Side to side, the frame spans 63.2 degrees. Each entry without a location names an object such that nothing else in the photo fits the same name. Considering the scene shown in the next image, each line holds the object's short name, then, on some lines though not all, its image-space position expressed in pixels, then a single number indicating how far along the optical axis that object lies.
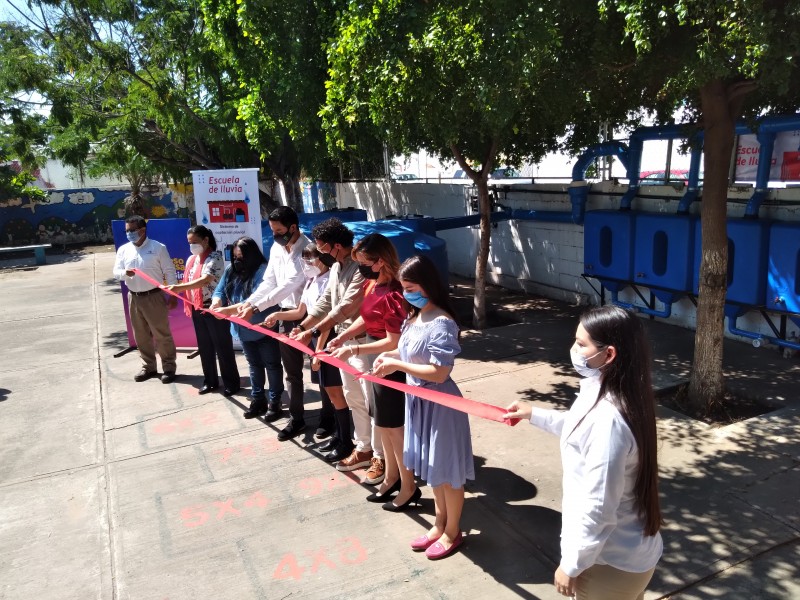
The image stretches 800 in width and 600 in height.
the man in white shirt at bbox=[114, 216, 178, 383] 7.16
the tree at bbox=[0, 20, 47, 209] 11.08
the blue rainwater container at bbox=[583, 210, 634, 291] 8.38
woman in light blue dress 3.51
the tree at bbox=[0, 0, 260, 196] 11.25
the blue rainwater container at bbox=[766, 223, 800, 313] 6.41
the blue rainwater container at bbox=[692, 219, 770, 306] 6.74
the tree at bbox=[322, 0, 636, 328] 5.09
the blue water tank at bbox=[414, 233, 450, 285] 8.96
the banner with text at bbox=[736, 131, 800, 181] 7.51
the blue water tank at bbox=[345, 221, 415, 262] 8.77
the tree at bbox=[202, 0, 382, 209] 7.79
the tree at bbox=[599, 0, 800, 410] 4.30
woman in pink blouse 4.11
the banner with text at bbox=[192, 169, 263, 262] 7.51
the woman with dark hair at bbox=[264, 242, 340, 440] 5.04
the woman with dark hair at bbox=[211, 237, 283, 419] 5.86
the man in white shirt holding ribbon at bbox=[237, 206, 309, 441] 5.55
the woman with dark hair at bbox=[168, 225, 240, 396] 6.54
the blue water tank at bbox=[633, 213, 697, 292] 7.61
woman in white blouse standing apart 2.14
